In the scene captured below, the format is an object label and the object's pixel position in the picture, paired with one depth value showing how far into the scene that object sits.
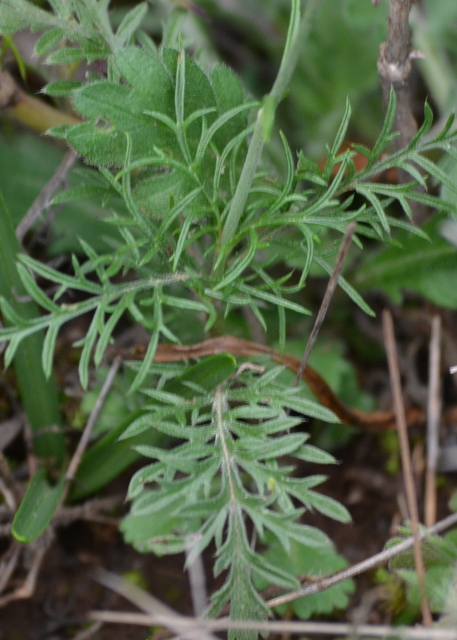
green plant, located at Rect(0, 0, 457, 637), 0.55
